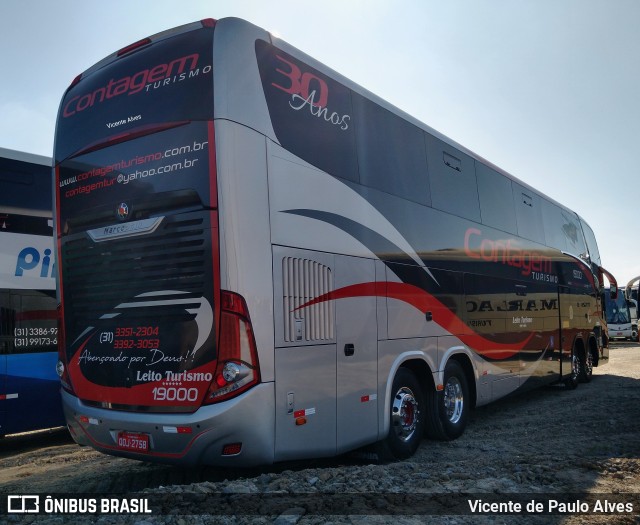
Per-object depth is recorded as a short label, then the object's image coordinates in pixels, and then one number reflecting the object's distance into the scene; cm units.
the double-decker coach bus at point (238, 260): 495
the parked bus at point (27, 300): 796
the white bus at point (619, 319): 3453
